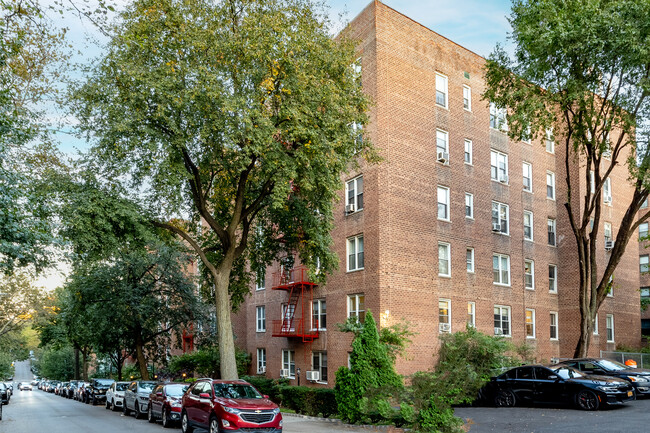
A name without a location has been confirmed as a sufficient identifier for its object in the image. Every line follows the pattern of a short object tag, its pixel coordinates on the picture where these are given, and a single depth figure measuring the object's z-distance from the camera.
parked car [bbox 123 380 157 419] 25.55
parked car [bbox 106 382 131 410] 30.92
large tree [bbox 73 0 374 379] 20.22
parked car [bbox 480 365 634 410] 19.53
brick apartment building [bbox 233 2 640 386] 28.09
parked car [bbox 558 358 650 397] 22.53
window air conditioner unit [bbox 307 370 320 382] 29.73
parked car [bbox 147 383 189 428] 20.73
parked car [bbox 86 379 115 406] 39.41
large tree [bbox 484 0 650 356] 22.77
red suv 15.81
